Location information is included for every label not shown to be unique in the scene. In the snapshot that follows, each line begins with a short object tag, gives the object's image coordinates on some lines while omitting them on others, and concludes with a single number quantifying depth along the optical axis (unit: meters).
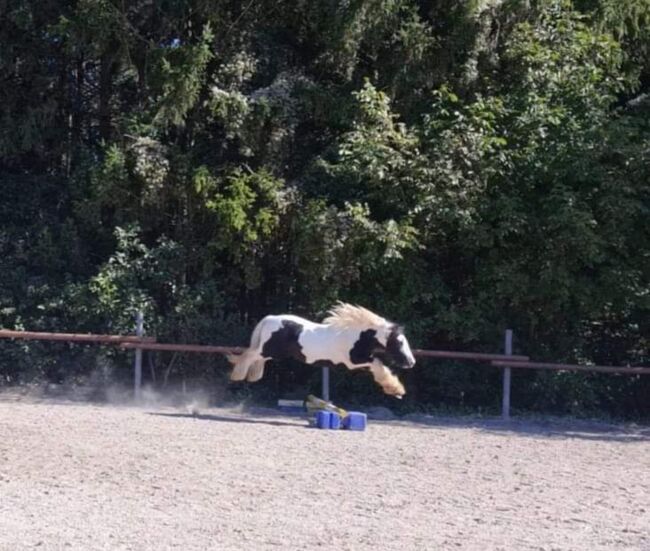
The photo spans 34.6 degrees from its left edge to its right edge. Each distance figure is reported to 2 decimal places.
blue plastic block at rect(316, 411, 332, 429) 12.91
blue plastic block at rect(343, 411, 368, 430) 12.89
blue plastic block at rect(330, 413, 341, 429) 12.91
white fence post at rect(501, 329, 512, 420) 15.15
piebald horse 13.45
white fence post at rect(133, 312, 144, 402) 15.59
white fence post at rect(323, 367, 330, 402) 15.18
